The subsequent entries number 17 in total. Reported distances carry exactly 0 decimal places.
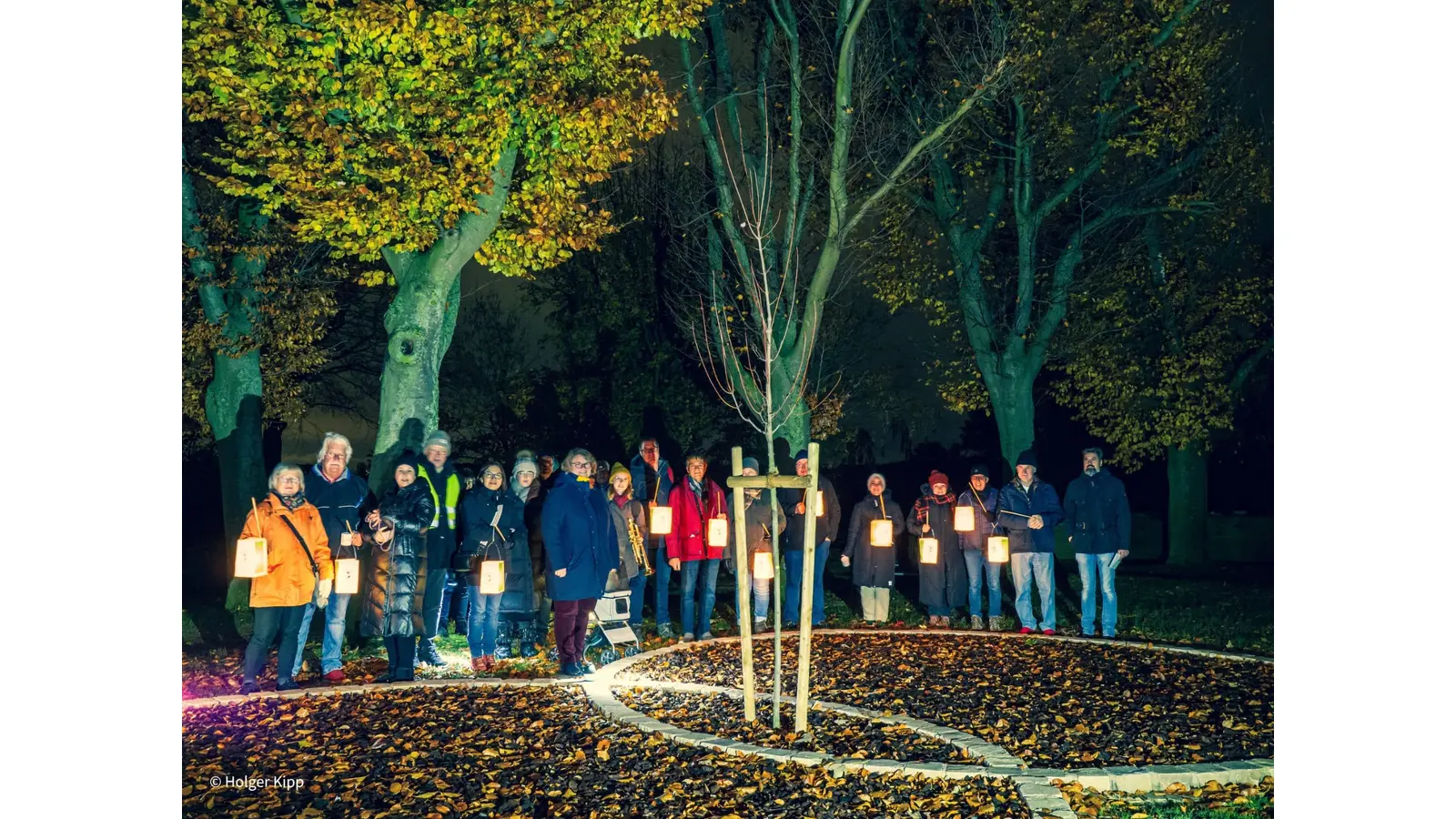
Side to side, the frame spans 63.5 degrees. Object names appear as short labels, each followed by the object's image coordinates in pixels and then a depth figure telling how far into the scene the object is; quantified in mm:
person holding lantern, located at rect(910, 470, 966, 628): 13906
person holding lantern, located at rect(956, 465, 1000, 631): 13656
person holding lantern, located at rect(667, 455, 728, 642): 12805
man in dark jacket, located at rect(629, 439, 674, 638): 12750
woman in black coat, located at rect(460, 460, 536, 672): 10508
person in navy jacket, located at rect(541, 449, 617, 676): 9969
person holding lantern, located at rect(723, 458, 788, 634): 13141
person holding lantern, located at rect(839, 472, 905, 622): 14070
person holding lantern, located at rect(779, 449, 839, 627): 13836
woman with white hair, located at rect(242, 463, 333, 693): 9375
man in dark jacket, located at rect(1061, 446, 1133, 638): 12594
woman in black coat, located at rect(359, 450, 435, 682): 9977
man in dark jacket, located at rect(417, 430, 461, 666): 10531
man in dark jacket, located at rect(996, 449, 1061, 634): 13000
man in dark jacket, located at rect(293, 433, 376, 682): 9883
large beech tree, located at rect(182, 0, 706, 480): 12000
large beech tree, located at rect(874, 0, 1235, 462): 19172
